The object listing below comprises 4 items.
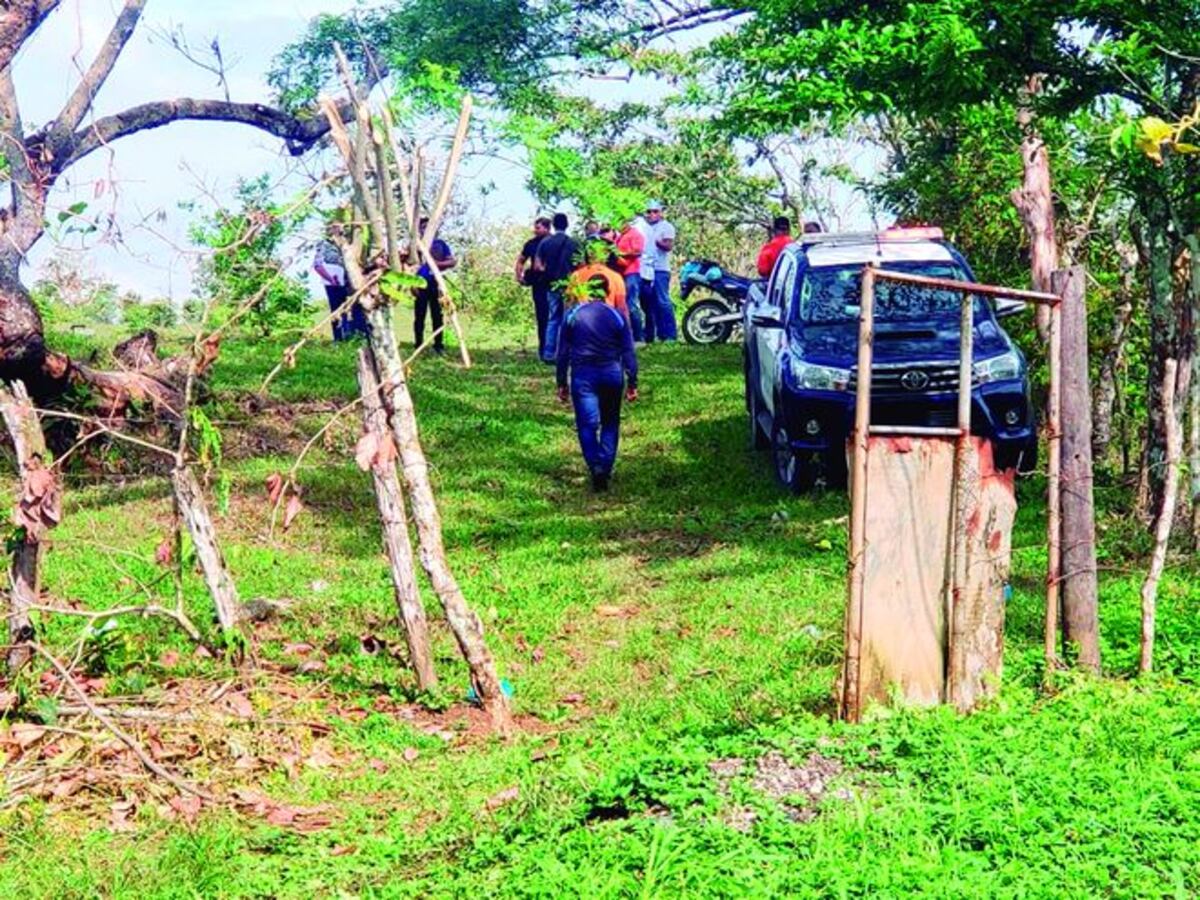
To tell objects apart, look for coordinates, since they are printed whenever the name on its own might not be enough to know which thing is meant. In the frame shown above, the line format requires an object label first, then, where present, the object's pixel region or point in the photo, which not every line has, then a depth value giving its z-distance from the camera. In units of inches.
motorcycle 850.1
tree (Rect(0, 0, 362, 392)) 471.2
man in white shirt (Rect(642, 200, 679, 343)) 840.3
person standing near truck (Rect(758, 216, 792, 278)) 731.4
